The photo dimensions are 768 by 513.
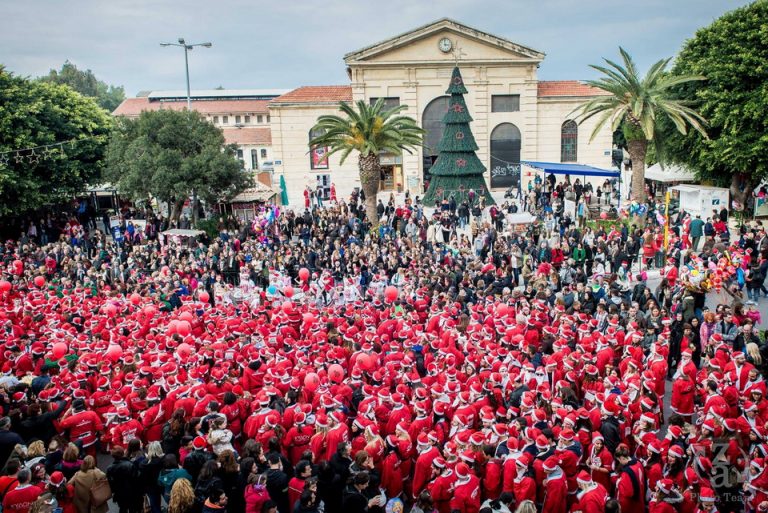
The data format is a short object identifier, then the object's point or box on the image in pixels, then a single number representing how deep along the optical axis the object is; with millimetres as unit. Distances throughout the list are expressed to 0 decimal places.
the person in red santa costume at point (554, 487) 7566
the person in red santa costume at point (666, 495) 7002
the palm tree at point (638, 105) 27234
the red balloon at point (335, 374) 10492
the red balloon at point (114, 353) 11977
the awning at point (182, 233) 28212
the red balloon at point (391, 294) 16344
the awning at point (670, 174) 34531
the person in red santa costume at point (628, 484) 7426
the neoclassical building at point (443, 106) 41969
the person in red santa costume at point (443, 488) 7691
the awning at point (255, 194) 35750
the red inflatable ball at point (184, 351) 11859
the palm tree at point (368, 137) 29875
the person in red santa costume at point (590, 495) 6977
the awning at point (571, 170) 28356
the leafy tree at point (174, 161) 31250
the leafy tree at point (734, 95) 26688
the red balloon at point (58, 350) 12586
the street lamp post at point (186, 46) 34844
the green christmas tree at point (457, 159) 33906
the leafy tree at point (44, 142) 30500
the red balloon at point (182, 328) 13414
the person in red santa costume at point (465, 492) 7543
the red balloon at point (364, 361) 11031
